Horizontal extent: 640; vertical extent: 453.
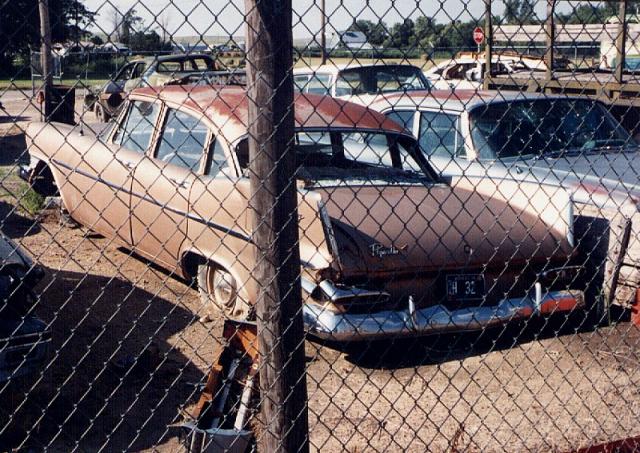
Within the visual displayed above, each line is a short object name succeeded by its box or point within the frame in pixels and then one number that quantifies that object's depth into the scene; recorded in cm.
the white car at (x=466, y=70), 1436
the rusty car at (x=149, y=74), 1327
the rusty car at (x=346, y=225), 498
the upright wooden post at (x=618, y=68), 825
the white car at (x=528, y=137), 658
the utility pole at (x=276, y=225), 242
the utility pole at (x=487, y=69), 976
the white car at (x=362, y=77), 1100
